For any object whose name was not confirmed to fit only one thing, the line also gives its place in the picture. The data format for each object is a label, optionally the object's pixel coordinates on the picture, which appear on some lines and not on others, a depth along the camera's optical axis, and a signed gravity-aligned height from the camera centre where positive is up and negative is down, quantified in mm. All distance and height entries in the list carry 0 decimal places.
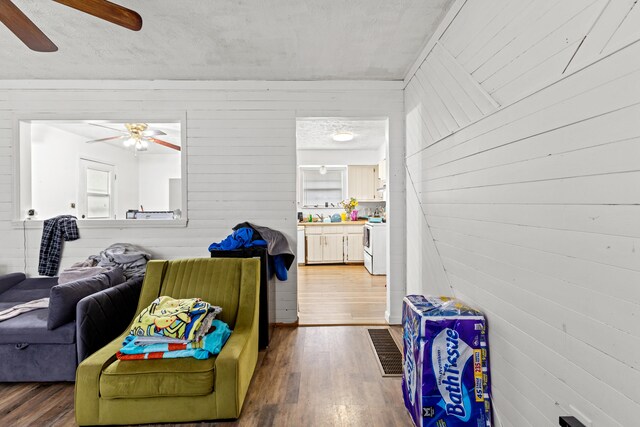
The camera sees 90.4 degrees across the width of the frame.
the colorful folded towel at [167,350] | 1857 -839
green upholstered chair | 1790 -1029
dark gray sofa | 2221 -949
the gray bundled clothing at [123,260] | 3141 -529
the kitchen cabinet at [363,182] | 7059 +595
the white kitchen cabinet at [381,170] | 6238 +780
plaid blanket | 3281 -339
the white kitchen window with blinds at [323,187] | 7250 +498
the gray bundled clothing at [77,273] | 2840 -592
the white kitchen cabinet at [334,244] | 6551 -733
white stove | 5613 -695
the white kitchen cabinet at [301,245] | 6562 -758
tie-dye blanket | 1893 -688
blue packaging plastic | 1635 -839
